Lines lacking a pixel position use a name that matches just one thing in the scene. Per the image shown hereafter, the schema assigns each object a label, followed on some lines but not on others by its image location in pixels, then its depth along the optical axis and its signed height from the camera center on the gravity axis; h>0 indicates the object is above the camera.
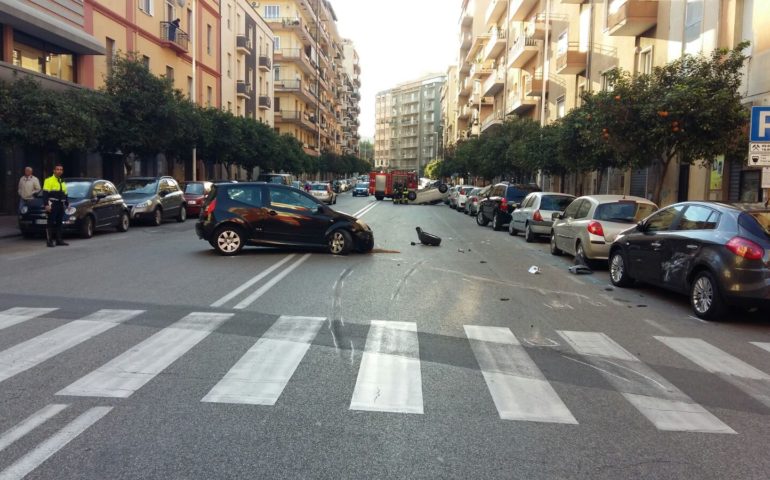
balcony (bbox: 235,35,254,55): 50.00 +10.12
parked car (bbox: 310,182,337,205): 41.25 -0.80
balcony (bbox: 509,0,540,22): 42.31 +11.44
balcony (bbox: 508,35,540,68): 39.69 +8.04
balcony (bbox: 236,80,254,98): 50.56 +6.78
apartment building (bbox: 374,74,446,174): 162.62 +14.70
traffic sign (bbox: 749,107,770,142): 10.67 +0.98
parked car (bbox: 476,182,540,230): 22.95 -0.71
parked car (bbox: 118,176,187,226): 21.21 -0.75
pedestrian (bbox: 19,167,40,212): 17.14 -0.33
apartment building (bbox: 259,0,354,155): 68.69 +12.51
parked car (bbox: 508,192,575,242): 18.22 -0.76
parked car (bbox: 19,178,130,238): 16.25 -0.93
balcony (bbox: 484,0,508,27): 51.16 +13.85
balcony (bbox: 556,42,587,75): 31.33 +5.86
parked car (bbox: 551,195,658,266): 12.54 -0.72
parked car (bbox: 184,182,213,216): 26.04 -0.72
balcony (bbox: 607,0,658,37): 23.22 +5.97
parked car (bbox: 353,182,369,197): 67.38 -1.01
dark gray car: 7.65 -0.86
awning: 20.59 +4.91
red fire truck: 51.66 -0.11
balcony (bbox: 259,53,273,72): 57.69 +10.16
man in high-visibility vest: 14.70 -0.60
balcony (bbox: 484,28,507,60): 50.83 +10.85
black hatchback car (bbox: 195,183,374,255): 13.41 -0.87
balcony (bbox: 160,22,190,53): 34.69 +7.42
